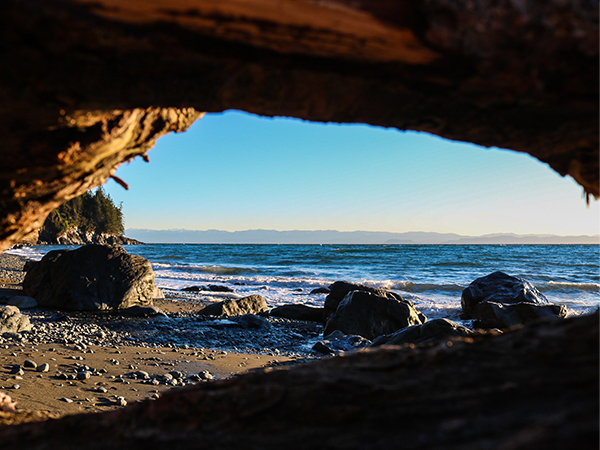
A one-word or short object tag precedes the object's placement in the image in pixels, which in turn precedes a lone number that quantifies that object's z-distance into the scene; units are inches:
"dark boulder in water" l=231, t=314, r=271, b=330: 346.0
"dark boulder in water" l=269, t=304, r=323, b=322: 407.5
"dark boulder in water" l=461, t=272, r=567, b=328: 339.6
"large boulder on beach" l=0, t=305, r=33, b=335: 257.0
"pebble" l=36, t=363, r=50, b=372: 185.9
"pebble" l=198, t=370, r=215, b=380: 205.3
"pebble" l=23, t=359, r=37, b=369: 189.0
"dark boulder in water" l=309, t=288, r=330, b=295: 604.7
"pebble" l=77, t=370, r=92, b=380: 182.2
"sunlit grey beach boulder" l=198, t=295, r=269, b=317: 400.5
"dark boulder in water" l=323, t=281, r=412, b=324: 386.9
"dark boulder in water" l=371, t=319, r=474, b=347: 228.1
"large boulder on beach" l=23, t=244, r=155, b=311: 370.0
